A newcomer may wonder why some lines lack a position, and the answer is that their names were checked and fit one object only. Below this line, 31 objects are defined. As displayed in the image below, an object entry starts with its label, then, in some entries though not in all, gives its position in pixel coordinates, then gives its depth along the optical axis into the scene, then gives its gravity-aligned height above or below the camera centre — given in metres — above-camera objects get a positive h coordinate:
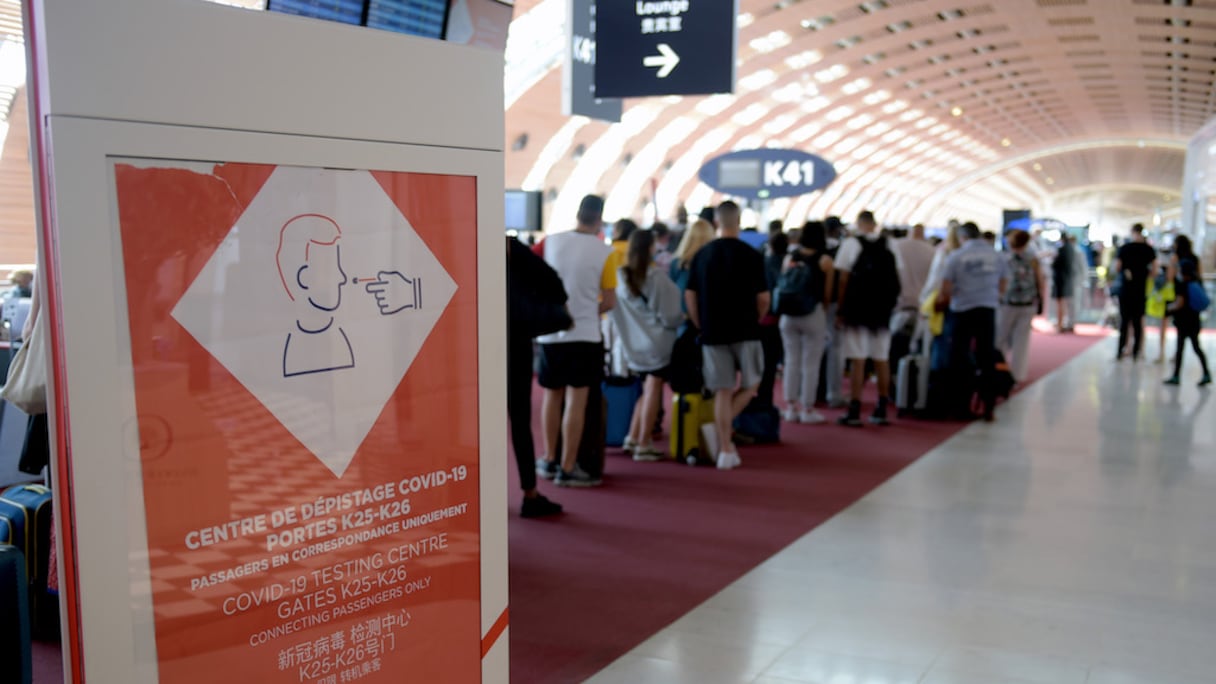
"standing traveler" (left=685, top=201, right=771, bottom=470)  6.45 -0.40
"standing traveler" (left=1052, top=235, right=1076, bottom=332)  16.64 -0.65
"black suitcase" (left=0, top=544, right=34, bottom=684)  2.33 -0.88
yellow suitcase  7.06 -1.26
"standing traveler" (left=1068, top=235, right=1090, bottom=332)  16.74 -0.69
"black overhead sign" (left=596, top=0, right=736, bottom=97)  5.68 +1.09
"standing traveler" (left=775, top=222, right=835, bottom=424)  7.89 -0.58
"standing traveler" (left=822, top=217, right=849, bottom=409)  9.26 -1.05
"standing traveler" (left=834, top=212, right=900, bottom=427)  8.35 -0.51
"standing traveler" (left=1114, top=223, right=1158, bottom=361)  12.34 -0.40
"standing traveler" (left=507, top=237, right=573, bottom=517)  5.06 -0.36
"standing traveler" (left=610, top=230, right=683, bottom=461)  6.71 -0.55
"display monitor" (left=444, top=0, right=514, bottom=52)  2.74 +0.60
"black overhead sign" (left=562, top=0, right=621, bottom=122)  6.22 +1.07
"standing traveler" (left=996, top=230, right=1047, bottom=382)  10.36 -0.62
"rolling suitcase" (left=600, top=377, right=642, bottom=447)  7.56 -1.24
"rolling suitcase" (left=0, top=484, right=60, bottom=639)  3.72 -1.13
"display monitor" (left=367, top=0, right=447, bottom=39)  2.55 +0.56
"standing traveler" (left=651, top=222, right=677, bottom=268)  8.71 -0.05
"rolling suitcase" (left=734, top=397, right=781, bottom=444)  7.81 -1.42
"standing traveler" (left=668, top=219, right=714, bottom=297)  7.29 -0.02
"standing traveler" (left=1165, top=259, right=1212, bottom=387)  10.74 -0.63
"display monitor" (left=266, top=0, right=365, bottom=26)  2.44 +0.55
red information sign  1.69 -0.33
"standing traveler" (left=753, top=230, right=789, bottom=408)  8.24 -0.71
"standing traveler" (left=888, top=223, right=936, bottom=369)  9.56 -0.30
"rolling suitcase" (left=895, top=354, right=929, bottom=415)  9.16 -1.29
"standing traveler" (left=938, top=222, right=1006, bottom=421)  8.50 -0.54
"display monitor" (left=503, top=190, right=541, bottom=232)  10.79 +0.30
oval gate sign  10.09 +0.68
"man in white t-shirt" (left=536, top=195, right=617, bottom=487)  5.80 -0.36
